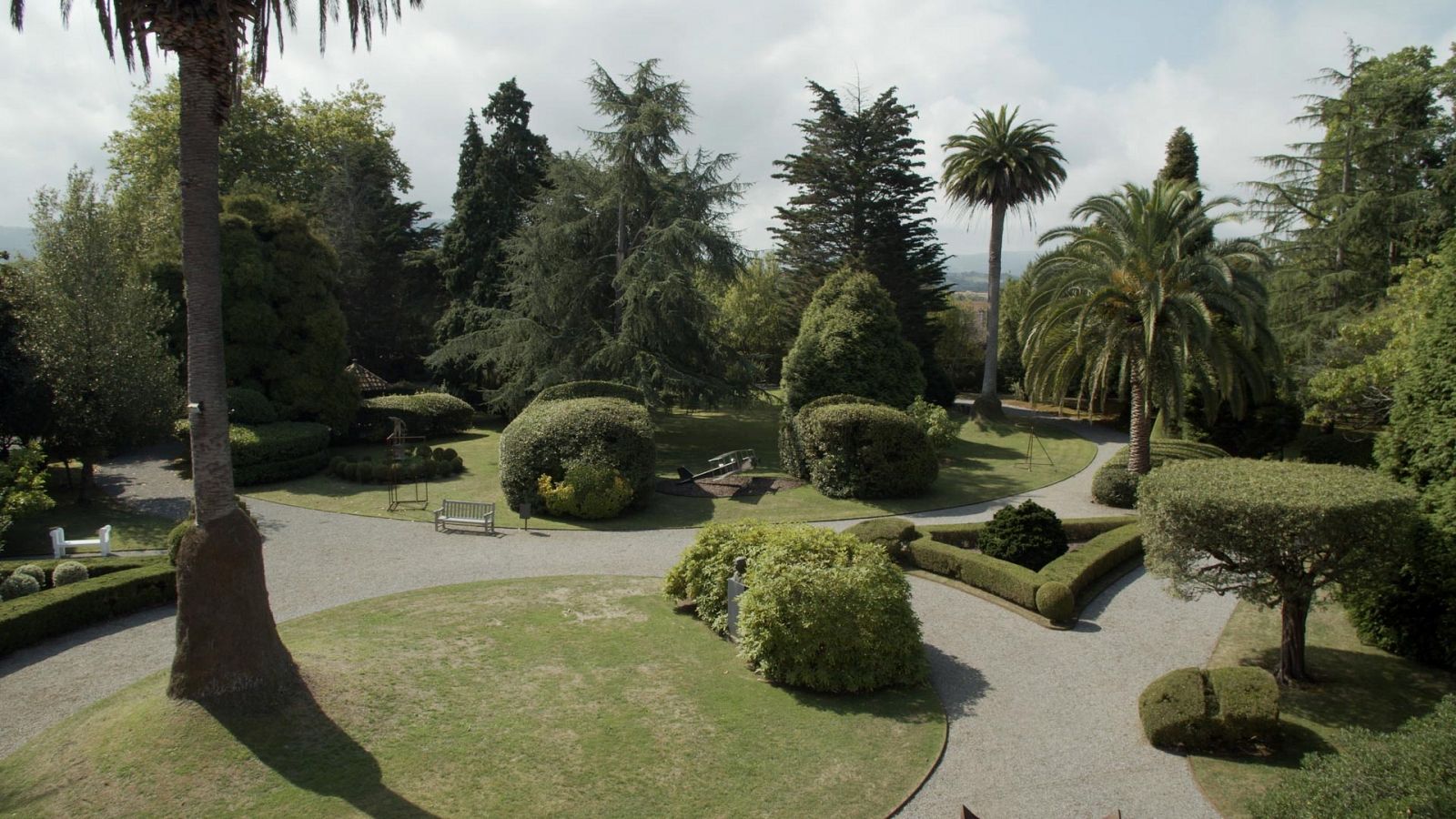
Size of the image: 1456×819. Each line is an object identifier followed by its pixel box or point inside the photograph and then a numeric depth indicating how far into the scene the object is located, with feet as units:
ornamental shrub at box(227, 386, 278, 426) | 86.02
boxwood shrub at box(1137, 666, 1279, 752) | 31.78
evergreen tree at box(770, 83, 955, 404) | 144.66
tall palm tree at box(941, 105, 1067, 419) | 125.90
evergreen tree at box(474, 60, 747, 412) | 101.40
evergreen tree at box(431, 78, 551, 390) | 127.75
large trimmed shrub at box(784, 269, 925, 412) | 95.61
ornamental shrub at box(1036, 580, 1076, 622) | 45.85
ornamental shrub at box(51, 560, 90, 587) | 47.37
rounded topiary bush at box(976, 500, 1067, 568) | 54.03
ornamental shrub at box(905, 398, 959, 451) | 91.76
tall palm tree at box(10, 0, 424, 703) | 30.96
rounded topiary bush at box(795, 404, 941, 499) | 76.33
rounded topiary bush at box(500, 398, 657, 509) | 71.82
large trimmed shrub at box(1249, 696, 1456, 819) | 21.09
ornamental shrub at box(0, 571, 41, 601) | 45.60
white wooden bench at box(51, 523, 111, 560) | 54.54
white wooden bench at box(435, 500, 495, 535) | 66.64
